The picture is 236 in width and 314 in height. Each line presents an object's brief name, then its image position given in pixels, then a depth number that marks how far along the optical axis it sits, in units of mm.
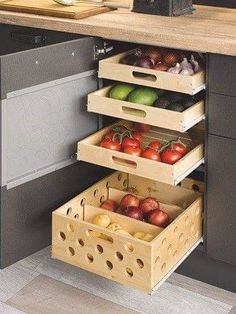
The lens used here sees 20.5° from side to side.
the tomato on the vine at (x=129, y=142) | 2357
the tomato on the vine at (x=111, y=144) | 2361
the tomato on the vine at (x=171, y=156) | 2268
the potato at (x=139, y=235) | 2287
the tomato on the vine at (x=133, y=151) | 2320
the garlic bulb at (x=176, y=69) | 2270
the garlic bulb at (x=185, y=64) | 2268
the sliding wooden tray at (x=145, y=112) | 2182
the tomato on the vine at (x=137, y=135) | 2457
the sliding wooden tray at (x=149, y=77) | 2166
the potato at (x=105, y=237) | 2306
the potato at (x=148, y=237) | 2264
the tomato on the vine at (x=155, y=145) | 2363
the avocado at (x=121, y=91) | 2377
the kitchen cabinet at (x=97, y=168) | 2150
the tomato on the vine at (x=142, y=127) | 2559
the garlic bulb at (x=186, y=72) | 2241
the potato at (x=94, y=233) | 2285
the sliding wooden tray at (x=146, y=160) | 2197
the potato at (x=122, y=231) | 2270
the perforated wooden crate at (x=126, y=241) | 2131
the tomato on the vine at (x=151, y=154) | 2303
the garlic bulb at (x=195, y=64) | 2271
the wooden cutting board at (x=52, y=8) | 2508
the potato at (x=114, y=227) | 2331
